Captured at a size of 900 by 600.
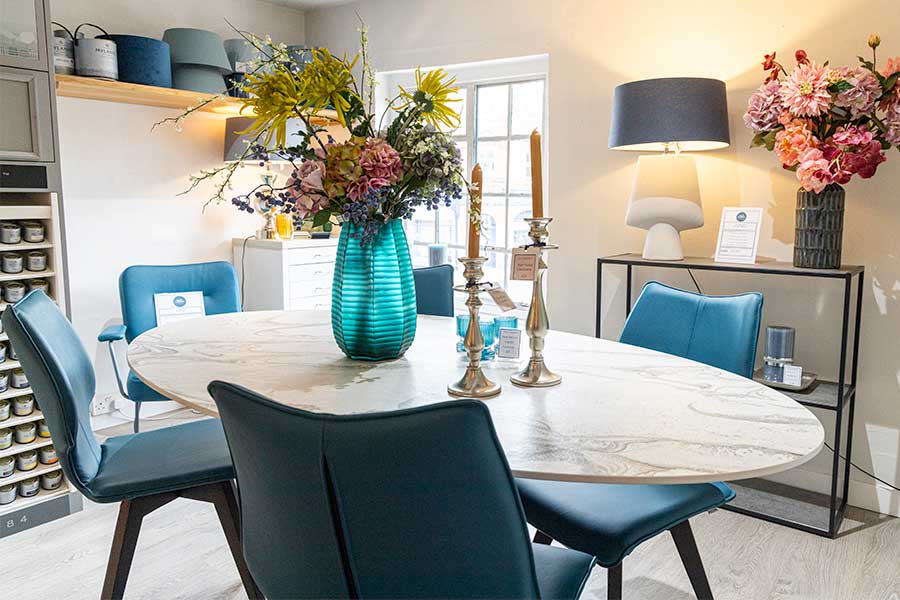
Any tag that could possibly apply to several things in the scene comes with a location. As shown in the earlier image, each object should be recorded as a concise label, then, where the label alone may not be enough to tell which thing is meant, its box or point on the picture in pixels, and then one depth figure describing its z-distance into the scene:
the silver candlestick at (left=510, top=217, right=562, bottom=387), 1.47
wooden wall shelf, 3.15
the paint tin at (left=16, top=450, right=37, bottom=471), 2.55
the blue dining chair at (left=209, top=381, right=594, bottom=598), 0.90
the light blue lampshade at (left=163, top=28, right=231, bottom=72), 3.51
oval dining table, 1.13
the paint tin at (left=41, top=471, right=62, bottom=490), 2.62
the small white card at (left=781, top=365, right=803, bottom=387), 2.55
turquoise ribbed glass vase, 1.70
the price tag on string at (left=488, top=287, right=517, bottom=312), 1.49
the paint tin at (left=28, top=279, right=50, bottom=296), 2.59
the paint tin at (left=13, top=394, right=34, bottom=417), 2.57
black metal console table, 2.41
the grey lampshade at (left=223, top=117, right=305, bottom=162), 3.88
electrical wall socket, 3.58
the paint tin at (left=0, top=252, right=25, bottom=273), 2.51
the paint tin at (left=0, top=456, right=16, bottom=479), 2.50
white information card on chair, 3.11
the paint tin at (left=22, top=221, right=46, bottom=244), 2.54
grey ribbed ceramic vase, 2.43
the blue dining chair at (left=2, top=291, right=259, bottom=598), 1.58
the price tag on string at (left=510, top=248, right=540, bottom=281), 1.44
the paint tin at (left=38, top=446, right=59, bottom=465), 2.61
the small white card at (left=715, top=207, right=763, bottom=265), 2.66
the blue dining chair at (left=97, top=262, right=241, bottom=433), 2.89
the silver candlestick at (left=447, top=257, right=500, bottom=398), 1.41
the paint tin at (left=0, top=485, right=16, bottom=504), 2.50
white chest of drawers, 3.94
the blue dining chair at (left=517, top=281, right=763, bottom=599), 1.46
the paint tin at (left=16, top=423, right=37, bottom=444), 2.56
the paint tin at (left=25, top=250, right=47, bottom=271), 2.57
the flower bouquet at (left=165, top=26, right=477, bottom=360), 1.59
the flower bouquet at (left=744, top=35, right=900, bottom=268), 2.29
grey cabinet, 2.44
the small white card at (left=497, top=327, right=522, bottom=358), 1.69
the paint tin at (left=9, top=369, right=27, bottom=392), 2.54
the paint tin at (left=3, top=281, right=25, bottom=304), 2.51
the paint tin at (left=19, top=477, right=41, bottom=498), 2.56
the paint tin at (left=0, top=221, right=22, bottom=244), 2.49
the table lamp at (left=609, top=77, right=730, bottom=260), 2.55
